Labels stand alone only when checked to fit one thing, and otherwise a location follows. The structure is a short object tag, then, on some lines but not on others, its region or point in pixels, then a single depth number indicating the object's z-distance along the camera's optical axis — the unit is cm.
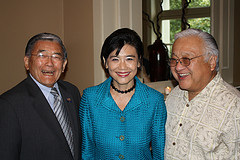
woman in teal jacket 175
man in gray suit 146
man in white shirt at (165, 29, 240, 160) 161
